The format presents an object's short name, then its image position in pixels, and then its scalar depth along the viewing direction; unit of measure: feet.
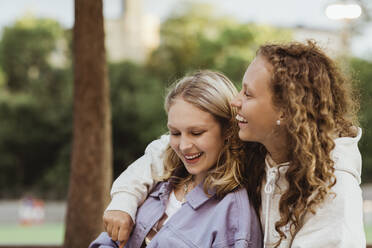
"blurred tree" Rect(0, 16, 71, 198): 92.32
